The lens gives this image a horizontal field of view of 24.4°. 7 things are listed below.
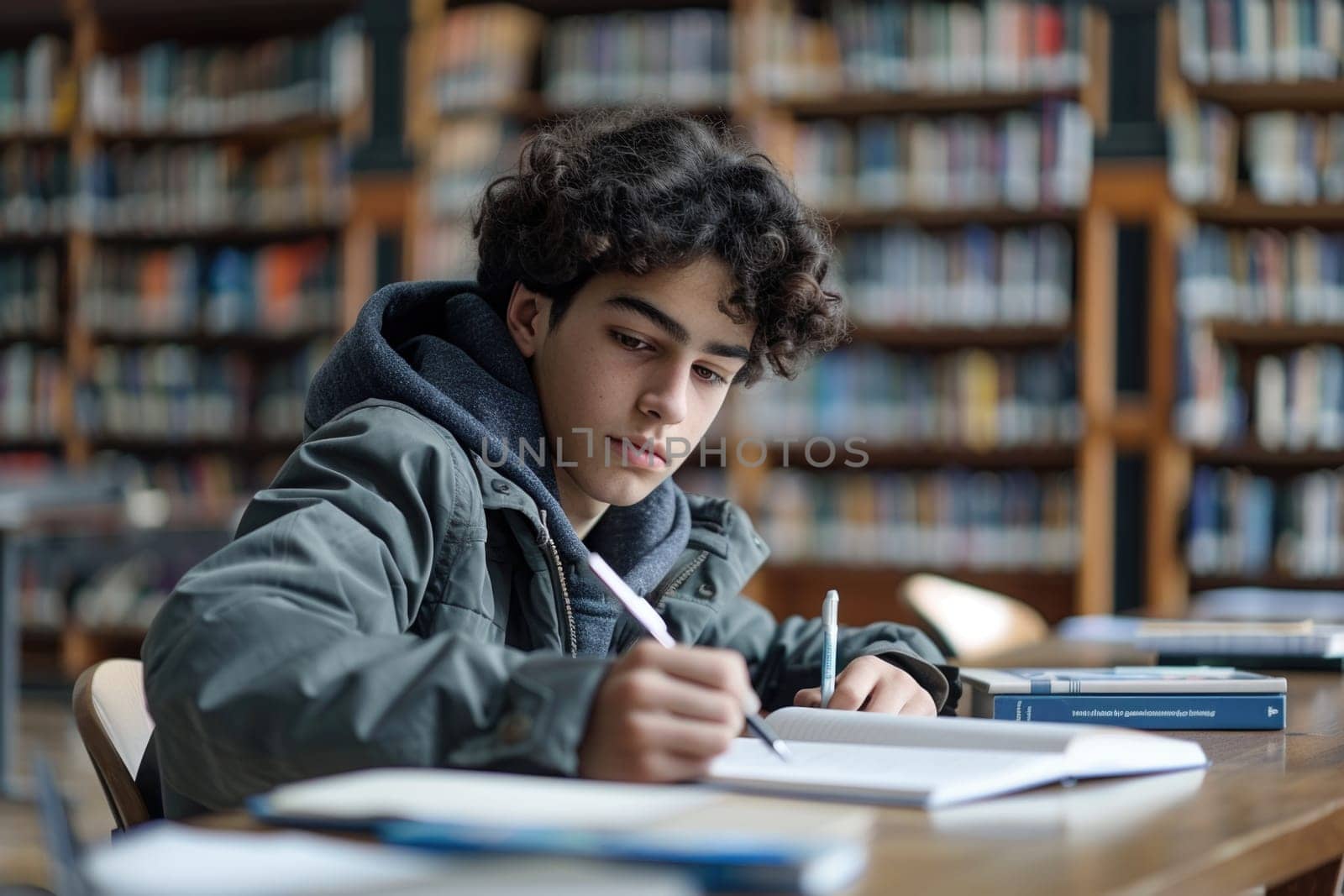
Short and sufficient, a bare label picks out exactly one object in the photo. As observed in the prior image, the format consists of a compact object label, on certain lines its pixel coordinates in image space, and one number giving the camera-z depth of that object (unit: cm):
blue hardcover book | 340
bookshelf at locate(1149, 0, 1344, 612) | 675
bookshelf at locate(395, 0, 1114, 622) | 687
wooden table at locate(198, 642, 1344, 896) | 181
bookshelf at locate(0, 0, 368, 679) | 763
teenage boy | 226
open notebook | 228
